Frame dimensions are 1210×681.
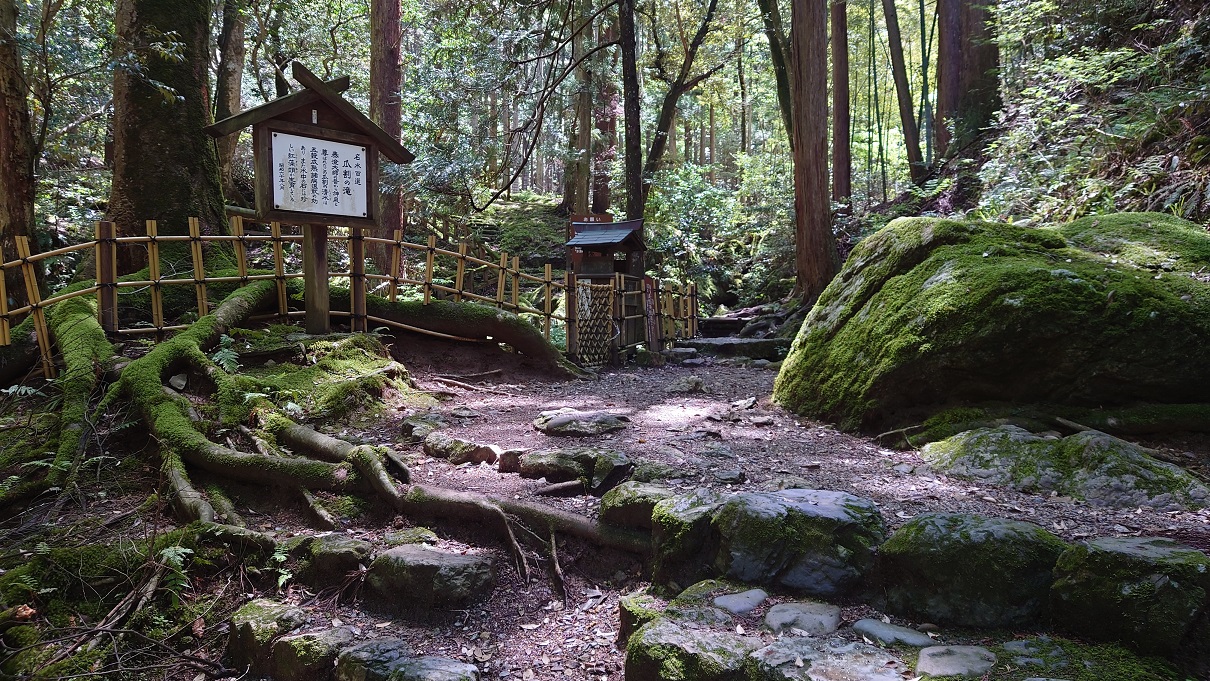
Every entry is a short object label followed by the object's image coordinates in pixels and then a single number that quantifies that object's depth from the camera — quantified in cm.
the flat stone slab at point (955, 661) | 214
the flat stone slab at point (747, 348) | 1177
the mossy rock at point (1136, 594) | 215
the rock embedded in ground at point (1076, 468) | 341
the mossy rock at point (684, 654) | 240
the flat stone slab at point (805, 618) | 260
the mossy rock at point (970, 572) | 252
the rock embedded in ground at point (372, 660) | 279
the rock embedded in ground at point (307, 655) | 292
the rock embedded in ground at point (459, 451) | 483
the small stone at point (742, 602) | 280
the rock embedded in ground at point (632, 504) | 352
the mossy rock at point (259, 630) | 308
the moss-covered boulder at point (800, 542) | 291
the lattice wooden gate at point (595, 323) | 988
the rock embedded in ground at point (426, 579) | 328
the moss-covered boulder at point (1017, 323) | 421
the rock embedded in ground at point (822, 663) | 221
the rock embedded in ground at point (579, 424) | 547
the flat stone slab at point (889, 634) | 242
